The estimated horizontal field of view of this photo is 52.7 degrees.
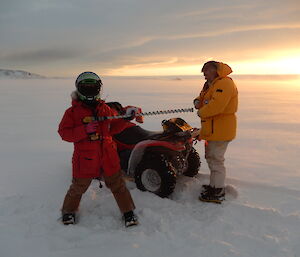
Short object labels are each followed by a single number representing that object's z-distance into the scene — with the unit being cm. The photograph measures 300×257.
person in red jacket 299
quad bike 377
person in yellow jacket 349
